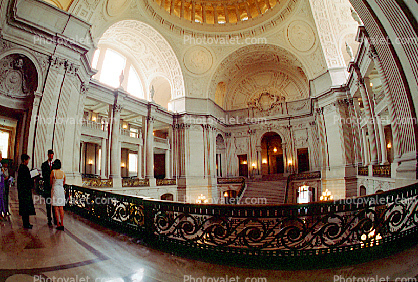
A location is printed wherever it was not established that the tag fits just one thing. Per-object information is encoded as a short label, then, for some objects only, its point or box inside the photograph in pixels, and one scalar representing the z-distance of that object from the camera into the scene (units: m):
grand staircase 18.04
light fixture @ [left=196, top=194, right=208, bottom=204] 19.46
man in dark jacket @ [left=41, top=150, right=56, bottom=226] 5.61
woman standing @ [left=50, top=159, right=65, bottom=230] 4.98
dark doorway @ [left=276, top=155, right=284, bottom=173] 27.98
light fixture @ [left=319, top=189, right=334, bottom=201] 15.81
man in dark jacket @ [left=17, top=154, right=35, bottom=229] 4.77
